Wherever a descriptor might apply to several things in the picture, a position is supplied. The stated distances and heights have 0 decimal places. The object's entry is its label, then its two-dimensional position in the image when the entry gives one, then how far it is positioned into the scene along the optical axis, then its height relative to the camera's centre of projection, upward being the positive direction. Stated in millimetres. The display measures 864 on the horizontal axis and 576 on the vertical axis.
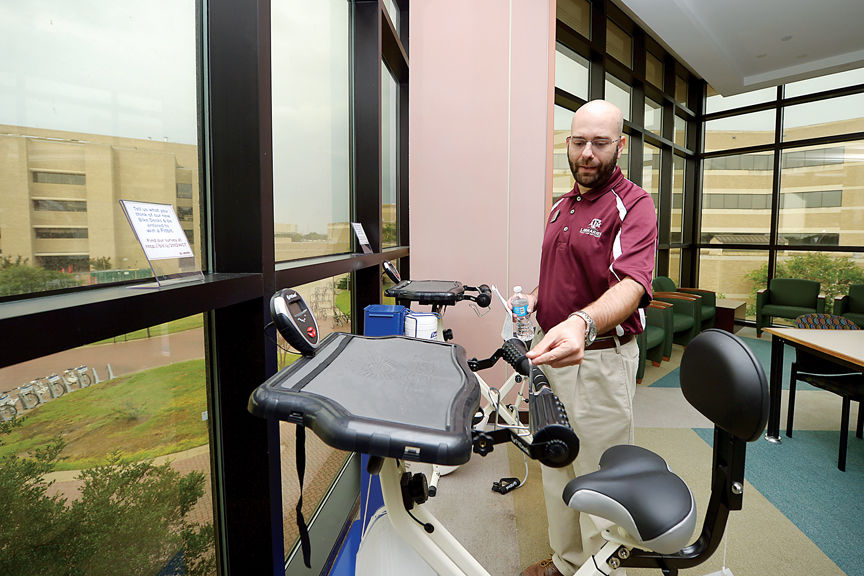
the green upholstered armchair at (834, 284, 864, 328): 6098 -647
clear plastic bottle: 1971 -306
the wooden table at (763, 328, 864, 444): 2760 -564
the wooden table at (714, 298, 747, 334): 6726 -879
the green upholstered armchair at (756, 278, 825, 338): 6590 -669
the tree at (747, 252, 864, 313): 6797 -253
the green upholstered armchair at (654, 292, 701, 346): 5648 -734
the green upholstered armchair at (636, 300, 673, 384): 4777 -842
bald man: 1634 -116
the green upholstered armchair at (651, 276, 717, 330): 6457 -592
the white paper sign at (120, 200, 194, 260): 825 +35
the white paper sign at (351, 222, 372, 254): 2440 +69
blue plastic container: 2035 -311
